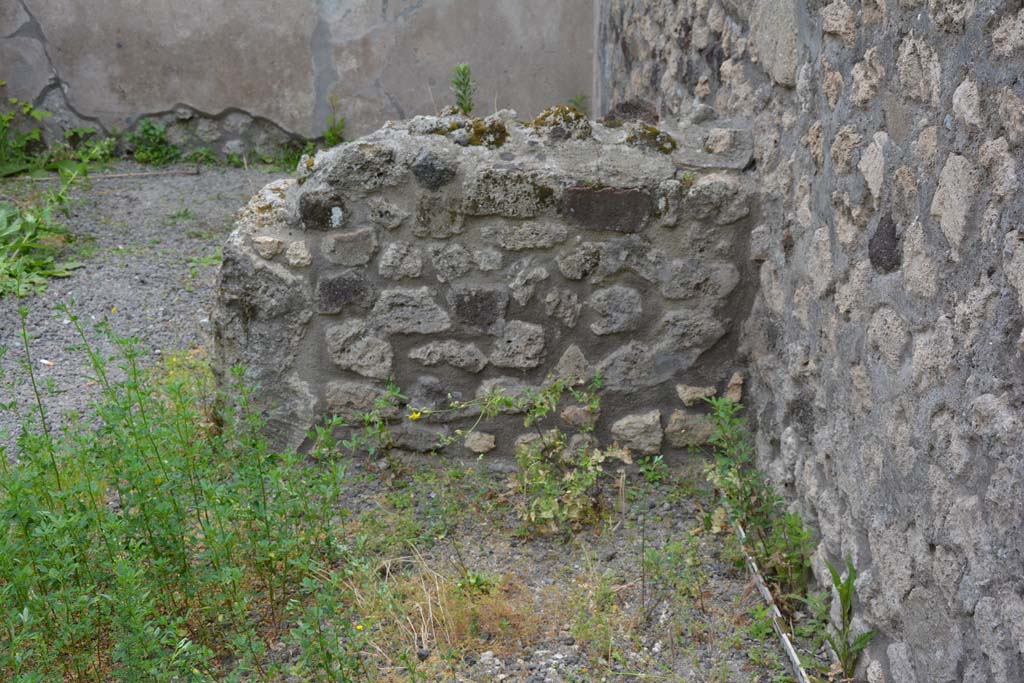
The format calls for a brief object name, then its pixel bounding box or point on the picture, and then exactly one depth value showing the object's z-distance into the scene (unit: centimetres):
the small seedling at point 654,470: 304
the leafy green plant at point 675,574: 264
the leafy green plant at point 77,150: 638
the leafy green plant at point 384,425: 317
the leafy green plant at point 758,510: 266
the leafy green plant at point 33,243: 464
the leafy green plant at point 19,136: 632
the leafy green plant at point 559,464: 301
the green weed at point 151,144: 661
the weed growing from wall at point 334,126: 671
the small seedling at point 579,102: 676
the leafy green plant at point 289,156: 668
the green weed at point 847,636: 229
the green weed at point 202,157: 671
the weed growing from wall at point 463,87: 635
